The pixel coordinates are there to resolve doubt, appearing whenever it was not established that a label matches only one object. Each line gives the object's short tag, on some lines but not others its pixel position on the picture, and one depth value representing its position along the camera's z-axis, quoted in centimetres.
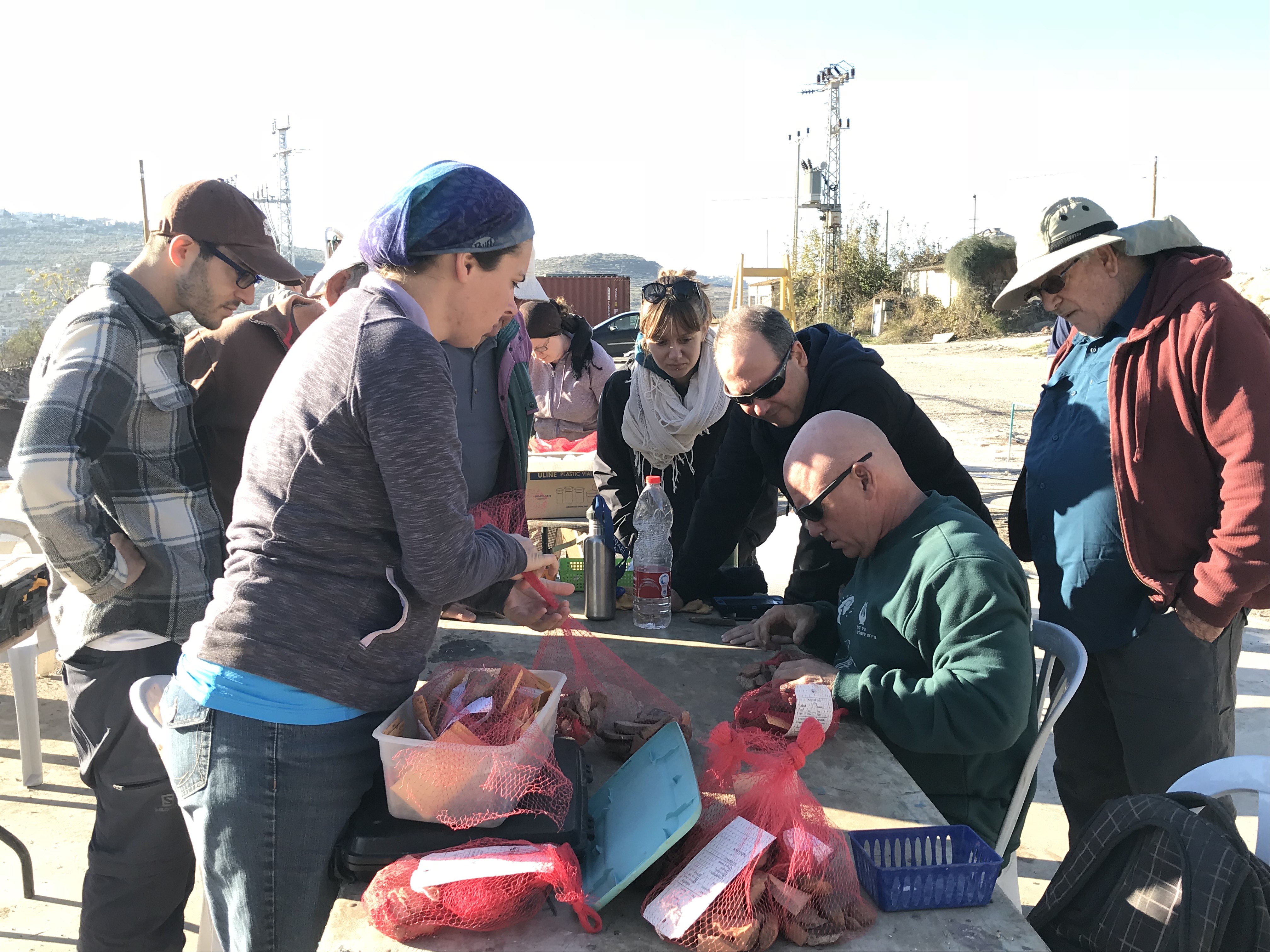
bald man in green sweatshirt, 179
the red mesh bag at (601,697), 185
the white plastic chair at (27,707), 383
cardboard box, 393
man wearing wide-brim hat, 225
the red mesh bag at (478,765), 140
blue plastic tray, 135
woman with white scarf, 359
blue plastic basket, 138
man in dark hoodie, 278
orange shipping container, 2775
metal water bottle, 277
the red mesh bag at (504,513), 214
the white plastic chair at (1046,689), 202
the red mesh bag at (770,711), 190
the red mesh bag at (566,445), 446
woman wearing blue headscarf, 132
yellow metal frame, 2348
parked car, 1845
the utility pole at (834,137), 4506
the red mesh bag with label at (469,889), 128
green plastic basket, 312
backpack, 138
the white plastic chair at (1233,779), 173
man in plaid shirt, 205
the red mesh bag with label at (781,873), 128
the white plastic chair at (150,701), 165
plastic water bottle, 271
